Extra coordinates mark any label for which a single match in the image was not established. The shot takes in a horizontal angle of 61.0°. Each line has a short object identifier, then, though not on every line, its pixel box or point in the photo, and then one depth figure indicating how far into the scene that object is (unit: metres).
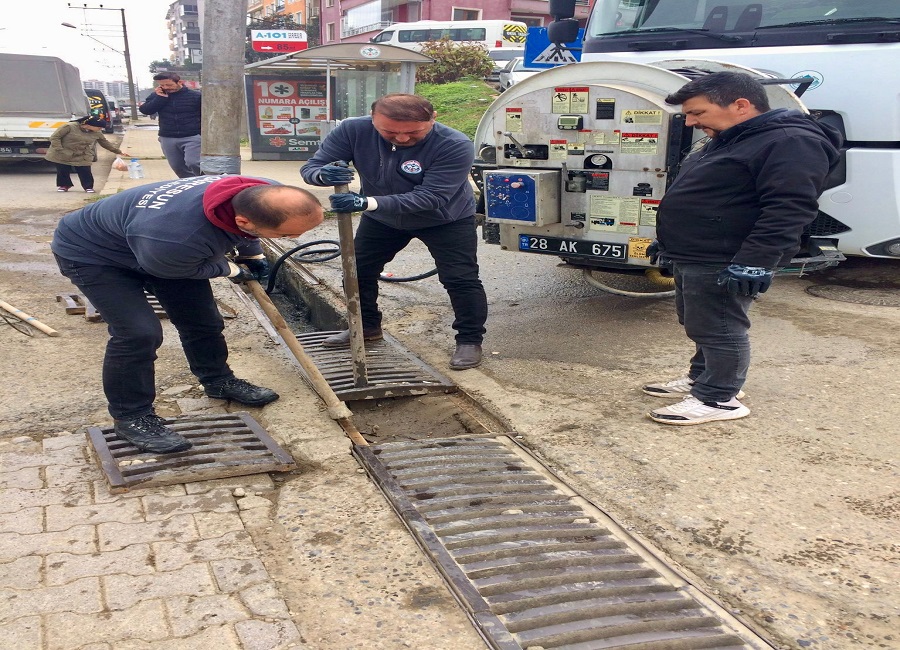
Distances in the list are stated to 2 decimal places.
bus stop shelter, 14.27
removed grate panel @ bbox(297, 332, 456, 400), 4.14
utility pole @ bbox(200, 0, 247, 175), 6.09
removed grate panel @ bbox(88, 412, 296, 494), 3.01
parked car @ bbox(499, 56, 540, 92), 16.76
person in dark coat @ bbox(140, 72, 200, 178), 9.14
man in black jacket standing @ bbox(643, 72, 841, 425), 3.18
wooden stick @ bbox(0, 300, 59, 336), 4.86
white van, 26.95
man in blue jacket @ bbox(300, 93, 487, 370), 3.97
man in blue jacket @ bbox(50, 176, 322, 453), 2.93
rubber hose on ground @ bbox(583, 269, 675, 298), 5.63
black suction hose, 6.37
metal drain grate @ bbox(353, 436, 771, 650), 2.21
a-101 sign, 23.08
